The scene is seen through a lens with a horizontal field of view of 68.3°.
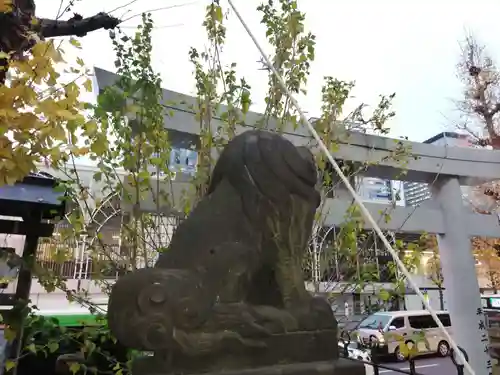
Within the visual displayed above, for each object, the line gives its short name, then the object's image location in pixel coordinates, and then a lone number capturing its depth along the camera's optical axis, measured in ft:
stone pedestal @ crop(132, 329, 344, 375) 3.47
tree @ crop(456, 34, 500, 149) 19.53
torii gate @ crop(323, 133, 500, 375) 12.47
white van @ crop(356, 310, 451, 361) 27.32
